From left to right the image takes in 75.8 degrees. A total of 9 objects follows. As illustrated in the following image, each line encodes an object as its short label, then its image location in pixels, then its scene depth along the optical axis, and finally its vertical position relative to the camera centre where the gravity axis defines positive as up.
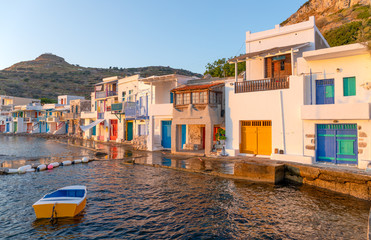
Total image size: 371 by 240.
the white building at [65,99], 60.78 +6.75
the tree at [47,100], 75.94 +8.07
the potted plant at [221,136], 19.14 -0.96
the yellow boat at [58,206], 8.90 -3.06
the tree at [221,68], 37.63 +9.30
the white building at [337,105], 13.86 +1.18
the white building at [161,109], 24.36 +1.64
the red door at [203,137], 24.51 -1.30
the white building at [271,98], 16.31 +1.98
